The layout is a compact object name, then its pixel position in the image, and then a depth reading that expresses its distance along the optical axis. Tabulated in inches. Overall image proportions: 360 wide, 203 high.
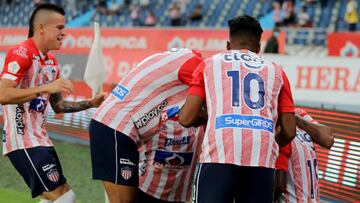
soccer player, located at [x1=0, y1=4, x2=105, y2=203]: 441.1
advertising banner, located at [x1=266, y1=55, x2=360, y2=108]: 957.8
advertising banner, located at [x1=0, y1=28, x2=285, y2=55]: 1488.7
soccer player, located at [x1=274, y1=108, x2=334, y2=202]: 381.4
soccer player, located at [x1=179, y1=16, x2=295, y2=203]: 330.0
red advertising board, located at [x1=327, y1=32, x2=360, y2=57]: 1328.7
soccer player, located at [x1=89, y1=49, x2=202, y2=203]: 403.9
